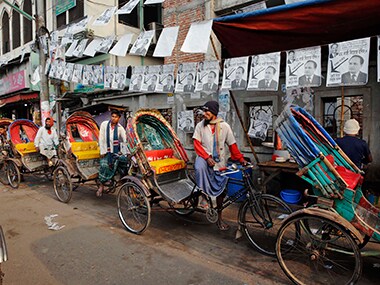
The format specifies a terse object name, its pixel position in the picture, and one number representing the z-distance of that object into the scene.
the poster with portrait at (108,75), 7.47
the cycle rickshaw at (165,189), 3.93
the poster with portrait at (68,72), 8.50
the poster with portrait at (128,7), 6.29
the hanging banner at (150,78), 6.64
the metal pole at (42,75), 9.53
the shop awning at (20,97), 15.59
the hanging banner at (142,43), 5.97
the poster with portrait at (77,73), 8.23
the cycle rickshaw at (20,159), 7.81
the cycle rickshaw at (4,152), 8.55
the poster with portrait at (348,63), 4.01
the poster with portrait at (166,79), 6.41
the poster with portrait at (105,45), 6.76
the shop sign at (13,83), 15.66
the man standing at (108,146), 6.14
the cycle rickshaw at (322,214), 2.96
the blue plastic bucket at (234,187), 4.25
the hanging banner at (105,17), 6.76
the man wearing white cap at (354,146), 4.32
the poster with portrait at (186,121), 8.75
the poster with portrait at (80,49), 7.67
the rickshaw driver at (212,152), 4.25
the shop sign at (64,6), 13.16
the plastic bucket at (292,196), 5.91
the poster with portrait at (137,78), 6.84
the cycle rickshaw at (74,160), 6.43
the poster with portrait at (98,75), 7.72
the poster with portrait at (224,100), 7.76
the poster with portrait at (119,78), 7.27
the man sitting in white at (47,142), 7.68
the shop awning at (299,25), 4.05
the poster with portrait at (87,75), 7.96
